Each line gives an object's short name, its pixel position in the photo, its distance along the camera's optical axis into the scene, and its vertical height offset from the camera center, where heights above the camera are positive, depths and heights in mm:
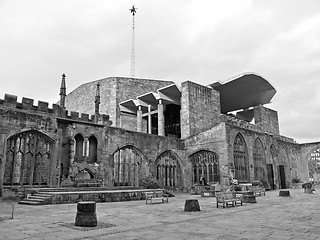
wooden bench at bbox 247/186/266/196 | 18511 -701
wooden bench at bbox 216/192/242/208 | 11119 -758
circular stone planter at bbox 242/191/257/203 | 13203 -816
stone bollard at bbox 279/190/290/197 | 17238 -903
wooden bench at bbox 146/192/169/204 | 13625 -849
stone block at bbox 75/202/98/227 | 6820 -806
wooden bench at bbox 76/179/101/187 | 17334 -96
